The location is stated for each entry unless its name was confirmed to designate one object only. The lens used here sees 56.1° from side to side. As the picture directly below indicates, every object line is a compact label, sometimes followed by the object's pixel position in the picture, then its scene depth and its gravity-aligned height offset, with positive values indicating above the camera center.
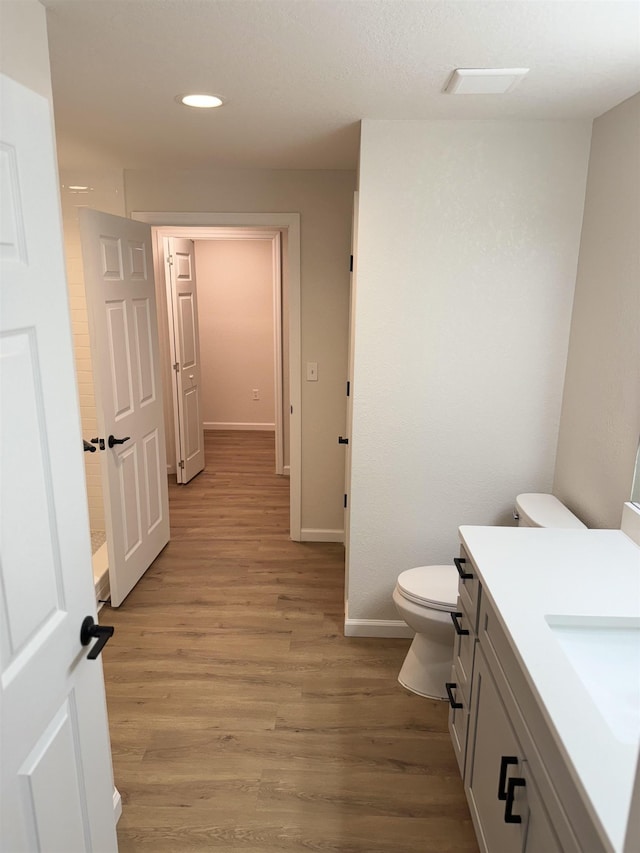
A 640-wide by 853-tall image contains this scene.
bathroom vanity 1.08 -0.87
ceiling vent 1.84 +0.64
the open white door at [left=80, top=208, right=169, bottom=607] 2.93 -0.54
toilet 2.46 -1.31
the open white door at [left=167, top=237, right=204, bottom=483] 4.95 -0.61
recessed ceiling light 2.12 +0.64
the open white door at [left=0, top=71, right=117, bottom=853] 1.07 -0.46
